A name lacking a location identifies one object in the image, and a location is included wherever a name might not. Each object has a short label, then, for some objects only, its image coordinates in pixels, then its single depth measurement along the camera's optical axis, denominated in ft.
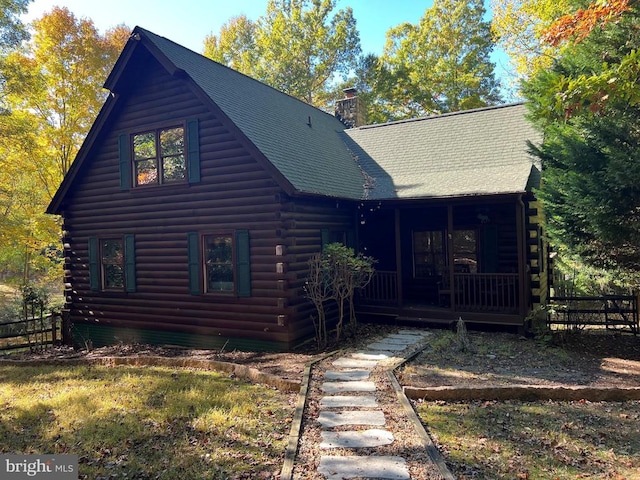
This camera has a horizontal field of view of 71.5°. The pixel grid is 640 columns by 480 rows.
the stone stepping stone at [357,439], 16.38
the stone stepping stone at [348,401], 20.24
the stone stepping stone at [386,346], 30.73
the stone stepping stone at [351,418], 18.31
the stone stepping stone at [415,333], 35.40
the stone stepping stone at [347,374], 24.35
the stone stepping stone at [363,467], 14.21
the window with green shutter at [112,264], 40.14
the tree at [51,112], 64.49
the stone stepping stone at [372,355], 28.40
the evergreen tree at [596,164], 25.91
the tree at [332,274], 33.19
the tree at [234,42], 109.81
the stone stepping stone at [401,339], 32.76
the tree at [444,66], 92.43
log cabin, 33.76
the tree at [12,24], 48.19
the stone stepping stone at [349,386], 22.29
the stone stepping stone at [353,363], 26.71
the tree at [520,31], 73.10
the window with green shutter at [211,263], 36.01
